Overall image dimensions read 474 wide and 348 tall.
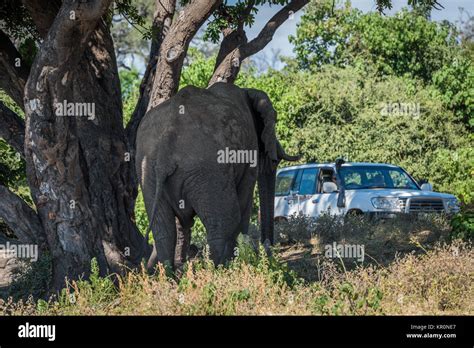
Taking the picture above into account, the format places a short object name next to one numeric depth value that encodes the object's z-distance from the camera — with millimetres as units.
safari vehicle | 18297
